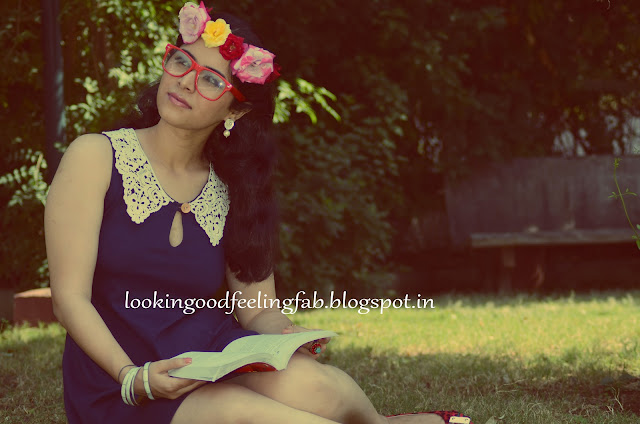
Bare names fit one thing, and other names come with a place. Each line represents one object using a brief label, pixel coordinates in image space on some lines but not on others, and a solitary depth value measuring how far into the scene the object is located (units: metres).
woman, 2.34
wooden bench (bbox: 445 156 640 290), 8.02
